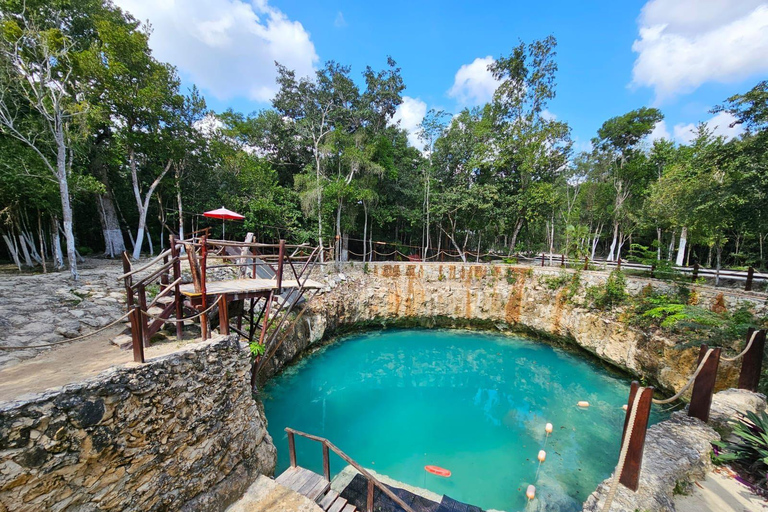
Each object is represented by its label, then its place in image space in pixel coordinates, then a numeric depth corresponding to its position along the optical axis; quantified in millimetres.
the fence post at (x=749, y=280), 7660
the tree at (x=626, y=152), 20031
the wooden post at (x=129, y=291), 3462
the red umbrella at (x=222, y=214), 8688
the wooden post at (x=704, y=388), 3574
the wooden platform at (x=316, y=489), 3891
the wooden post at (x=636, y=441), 2713
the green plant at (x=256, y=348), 5434
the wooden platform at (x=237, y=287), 4250
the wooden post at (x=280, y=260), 4883
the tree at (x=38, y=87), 6484
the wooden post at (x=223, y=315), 4074
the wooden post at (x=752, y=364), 4377
